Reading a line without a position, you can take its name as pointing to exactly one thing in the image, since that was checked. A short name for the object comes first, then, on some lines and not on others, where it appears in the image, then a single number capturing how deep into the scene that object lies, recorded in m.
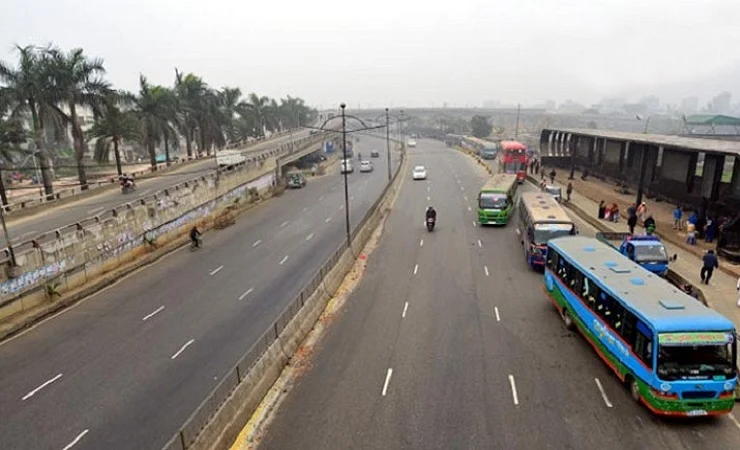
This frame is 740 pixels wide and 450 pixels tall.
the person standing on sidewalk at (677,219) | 30.83
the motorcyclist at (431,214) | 35.75
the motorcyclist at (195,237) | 33.66
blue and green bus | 12.18
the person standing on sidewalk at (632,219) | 30.59
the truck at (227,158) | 49.53
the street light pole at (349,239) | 28.67
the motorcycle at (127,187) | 43.25
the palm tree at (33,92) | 38.53
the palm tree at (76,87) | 41.22
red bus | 58.03
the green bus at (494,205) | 36.16
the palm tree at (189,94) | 64.88
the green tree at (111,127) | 45.81
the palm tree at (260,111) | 111.44
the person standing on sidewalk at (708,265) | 21.22
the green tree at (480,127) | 183.00
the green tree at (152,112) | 53.97
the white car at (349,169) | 77.89
